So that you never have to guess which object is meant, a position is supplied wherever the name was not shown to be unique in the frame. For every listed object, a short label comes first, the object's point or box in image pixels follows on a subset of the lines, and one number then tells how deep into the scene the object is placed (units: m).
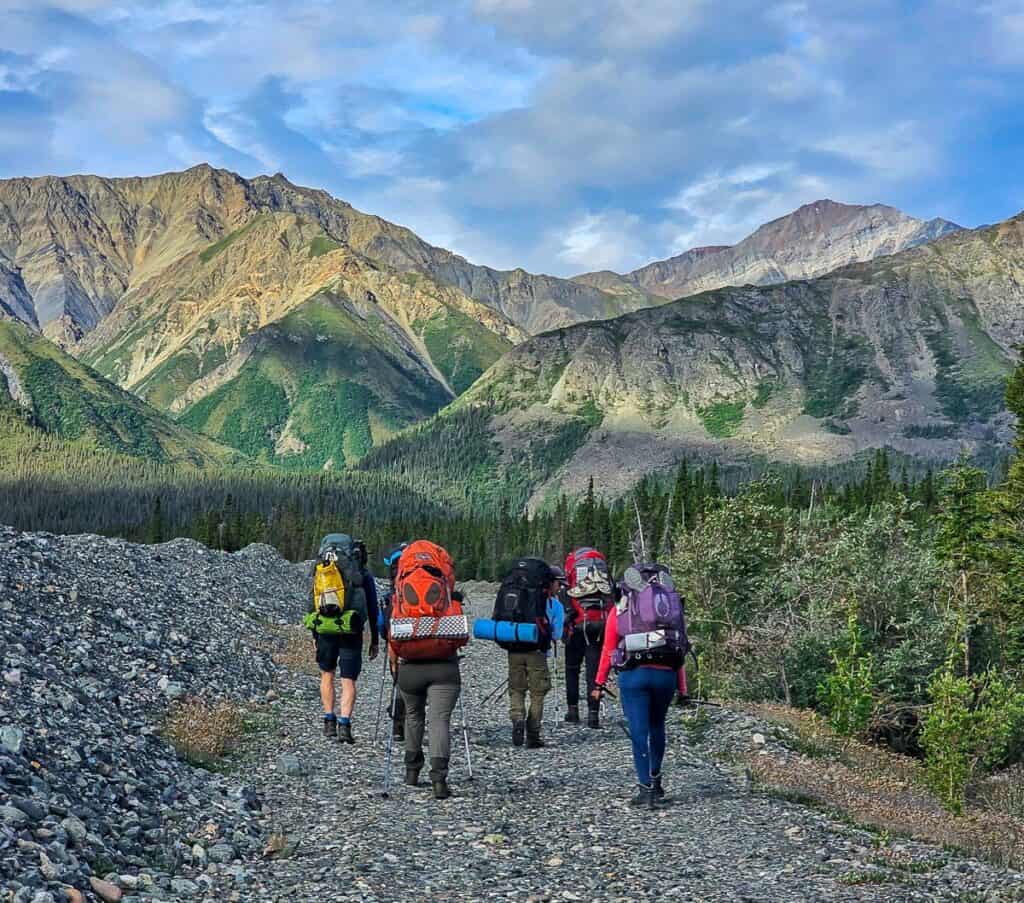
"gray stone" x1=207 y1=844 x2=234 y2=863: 9.95
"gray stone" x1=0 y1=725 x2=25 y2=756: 10.50
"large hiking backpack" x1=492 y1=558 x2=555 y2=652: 17.45
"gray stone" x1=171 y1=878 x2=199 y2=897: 8.88
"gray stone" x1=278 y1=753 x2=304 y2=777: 14.55
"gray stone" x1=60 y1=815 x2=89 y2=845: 9.03
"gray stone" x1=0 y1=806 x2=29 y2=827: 8.68
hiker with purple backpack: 12.70
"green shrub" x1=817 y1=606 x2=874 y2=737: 21.50
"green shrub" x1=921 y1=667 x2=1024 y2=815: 16.23
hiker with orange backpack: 13.02
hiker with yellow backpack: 16.23
